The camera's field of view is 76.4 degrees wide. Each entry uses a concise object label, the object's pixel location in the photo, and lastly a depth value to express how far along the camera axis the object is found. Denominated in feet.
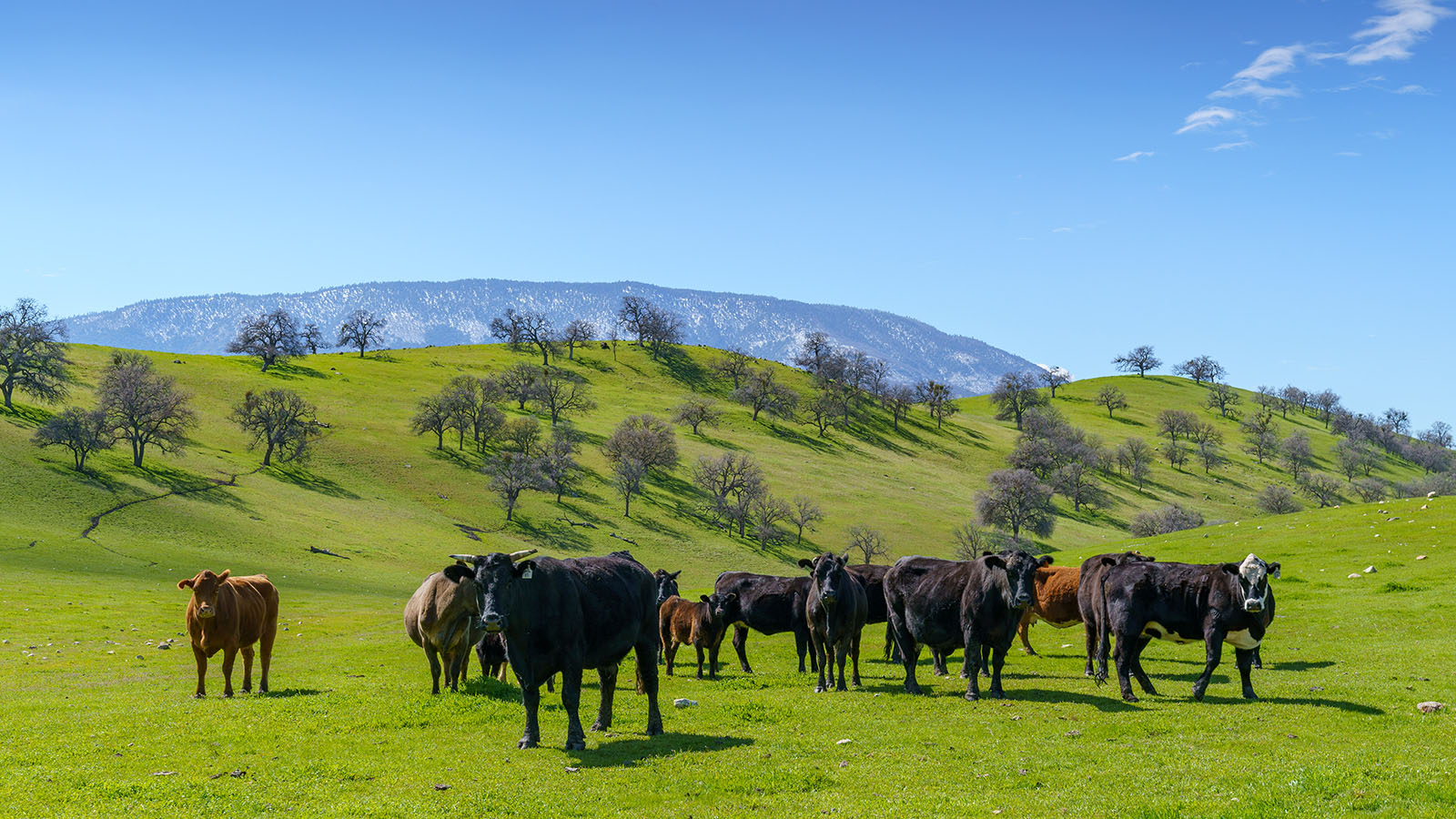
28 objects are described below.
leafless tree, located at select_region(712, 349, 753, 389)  621.31
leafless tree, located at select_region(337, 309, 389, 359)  575.79
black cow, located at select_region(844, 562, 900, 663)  91.61
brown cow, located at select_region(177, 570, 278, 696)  63.62
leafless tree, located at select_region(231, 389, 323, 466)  344.69
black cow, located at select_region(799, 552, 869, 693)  69.67
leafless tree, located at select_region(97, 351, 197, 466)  303.07
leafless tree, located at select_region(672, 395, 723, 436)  497.46
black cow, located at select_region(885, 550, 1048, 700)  62.49
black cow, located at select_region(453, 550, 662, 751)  46.34
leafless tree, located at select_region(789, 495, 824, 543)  358.23
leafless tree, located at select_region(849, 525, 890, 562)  334.65
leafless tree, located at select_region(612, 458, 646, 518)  365.20
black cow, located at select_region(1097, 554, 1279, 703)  61.05
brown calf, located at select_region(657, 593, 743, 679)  78.69
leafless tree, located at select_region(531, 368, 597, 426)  469.16
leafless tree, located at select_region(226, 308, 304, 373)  489.67
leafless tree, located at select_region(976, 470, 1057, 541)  362.12
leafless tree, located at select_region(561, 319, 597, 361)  636.48
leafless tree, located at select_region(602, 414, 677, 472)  398.62
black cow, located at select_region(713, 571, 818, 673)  84.69
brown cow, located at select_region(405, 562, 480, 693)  63.93
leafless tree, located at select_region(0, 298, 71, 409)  327.26
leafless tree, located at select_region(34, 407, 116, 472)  278.67
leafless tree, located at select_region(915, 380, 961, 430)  604.90
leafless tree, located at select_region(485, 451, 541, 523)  330.13
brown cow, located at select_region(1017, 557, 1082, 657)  84.69
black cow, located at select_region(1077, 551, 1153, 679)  69.05
